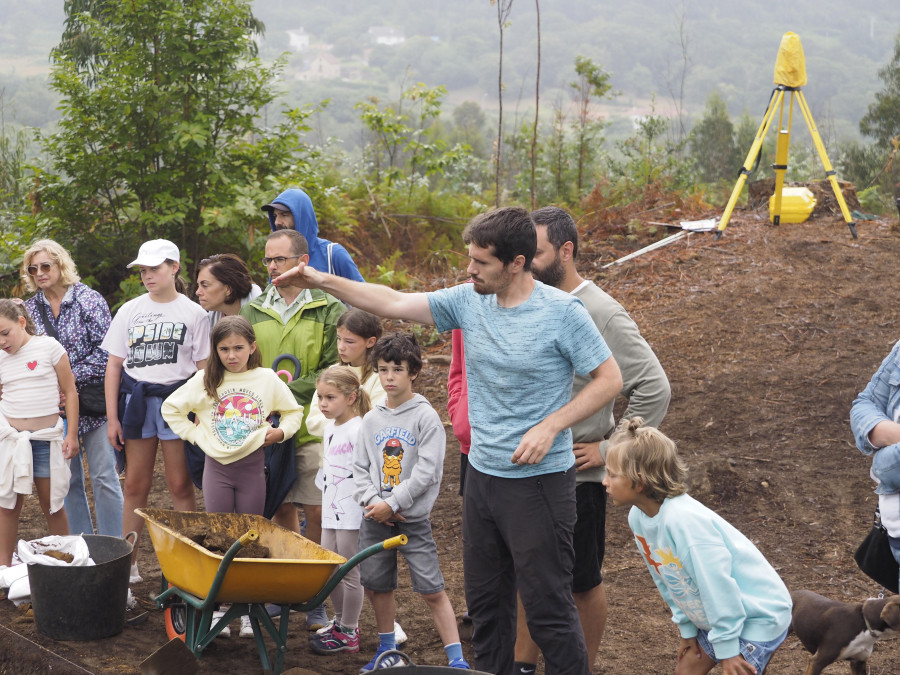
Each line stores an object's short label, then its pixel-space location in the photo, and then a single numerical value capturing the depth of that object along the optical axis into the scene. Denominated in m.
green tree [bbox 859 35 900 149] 20.80
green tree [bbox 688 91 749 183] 24.66
